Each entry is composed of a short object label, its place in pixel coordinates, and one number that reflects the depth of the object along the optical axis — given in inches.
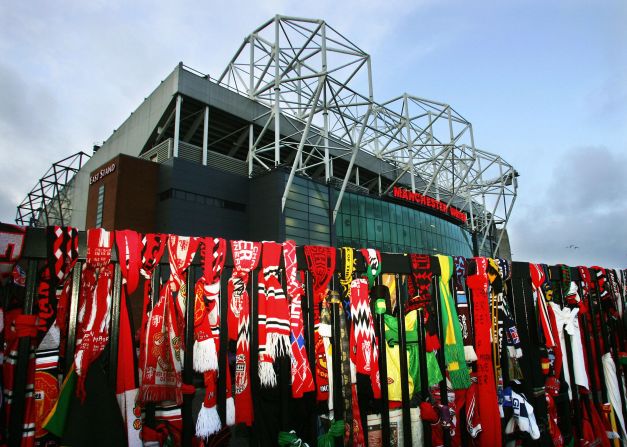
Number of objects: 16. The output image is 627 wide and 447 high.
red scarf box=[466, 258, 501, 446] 142.9
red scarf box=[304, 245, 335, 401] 126.5
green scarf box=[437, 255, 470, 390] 142.8
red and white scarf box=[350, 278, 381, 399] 131.0
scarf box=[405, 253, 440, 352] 142.6
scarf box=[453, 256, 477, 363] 150.2
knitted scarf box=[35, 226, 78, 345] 93.7
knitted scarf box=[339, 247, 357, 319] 133.6
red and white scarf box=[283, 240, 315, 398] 117.5
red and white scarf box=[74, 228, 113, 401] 97.6
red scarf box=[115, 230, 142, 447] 99.4
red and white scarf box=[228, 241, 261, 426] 116.6
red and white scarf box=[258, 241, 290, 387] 116.7
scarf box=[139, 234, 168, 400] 106.2
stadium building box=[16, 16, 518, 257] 1045.2
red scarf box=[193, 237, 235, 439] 108.1
